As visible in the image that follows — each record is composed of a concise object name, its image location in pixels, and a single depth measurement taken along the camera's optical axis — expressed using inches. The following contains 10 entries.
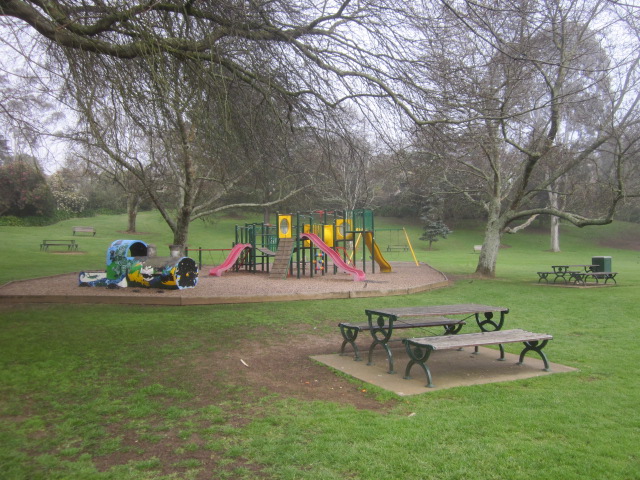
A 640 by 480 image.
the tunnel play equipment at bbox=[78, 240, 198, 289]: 557.6
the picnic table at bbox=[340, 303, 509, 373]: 265.0
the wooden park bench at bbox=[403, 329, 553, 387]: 231.9
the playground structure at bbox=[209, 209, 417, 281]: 719.1
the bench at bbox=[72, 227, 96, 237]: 1531.7
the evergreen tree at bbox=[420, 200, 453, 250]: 1902.1
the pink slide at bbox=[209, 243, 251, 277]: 758.5
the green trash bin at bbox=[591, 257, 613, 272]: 780.6
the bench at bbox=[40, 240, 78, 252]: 1159.6
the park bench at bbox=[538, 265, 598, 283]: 746.6
